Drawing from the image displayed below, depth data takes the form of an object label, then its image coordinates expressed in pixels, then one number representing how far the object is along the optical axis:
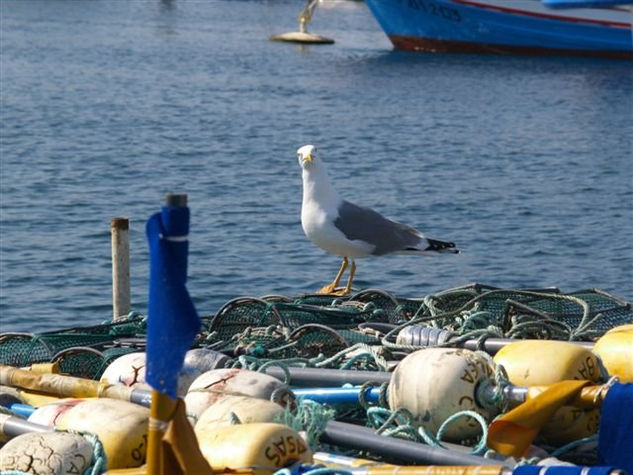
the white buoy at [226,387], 10.68
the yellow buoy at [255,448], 9.05
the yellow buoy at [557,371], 10.39
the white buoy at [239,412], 9.88
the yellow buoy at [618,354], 11.40
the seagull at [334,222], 19.27
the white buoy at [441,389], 10.49
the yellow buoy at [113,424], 10.00
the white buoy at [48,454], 9.64
